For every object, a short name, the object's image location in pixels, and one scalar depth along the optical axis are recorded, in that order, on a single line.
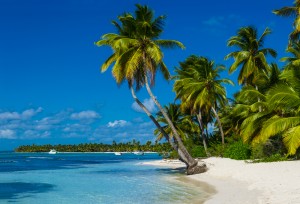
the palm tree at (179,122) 50.66
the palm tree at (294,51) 26.11
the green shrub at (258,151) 27.36
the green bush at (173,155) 48.54
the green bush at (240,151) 31.46
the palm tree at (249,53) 36.22
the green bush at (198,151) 42.32
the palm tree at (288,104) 18.73
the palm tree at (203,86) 36.97
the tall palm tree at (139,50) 28.38
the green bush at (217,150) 37.44
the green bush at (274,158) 24.48
